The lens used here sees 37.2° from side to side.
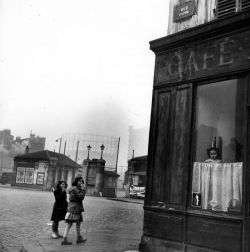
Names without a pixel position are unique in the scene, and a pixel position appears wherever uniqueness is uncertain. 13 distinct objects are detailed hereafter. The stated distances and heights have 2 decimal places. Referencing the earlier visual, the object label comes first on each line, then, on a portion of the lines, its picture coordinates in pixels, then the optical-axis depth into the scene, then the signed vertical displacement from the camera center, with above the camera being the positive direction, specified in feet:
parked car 125.62 -0.35
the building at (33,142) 350.23 +37.24
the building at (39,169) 155.22 +5.71
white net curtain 22.04 +0.77
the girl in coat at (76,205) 27.91 -1.47
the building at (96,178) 131.85 +3.35
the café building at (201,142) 21.86 +3.41
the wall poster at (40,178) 155.13 +1.96
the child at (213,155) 23.84 +2.64
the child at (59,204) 30.74 -1.65
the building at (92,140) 277.23 +37.96
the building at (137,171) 135.03 +7.50
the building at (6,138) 335.47 +38.84
